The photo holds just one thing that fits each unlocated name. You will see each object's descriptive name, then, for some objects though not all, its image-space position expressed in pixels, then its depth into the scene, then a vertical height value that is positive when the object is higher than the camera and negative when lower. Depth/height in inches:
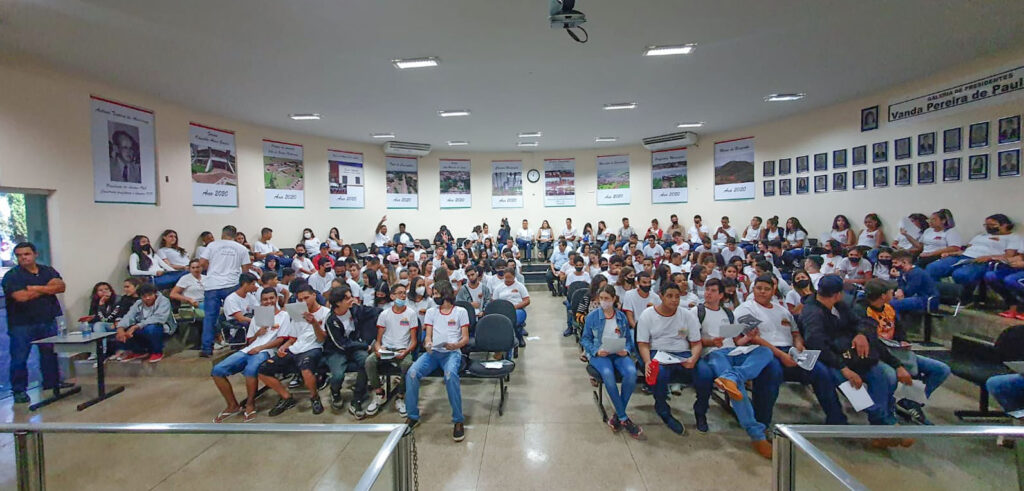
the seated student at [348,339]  164.4 -46.6
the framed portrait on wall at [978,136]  254.5 +53.2
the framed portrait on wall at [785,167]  403.3 +56.5
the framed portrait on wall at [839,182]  353.7 +35.6
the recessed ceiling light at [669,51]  222.4 +96.5
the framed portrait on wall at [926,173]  286.2 +34.1
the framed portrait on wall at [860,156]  334.3 +54.8
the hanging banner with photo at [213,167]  332.2 +56.9
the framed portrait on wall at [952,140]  268.8 +53.2
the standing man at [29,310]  173.8 -32.3
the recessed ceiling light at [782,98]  323.9 +101.0
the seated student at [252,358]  162.9 -51.5
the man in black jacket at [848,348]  129.3 -41.0
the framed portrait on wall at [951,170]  270.6 +33.7
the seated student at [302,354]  163.9 -50.0
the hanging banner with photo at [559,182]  563.2 +62.2
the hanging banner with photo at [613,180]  544.1 +62.6
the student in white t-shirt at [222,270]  227.3 -21.2
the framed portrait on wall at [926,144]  286.0 +54.4
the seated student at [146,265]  268.3 -19.8
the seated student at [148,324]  209.6 -46.0
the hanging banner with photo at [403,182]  521.7 +63.3
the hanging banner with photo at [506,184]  566.6 +61.8
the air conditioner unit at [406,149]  488.4 +99.2
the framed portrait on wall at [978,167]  255.1 +33.2
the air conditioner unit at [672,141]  466.9 +99.2
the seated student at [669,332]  145.2 -39.1
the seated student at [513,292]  239.9 -38.5
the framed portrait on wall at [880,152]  318.0 +54.7
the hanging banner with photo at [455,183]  555.2 +63.3
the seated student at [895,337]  135.8 -41.0
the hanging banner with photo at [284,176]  402.9 +57.7
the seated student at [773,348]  134.1 -43.8
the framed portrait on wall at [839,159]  352.3 +54.7
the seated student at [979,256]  210.1 -19.3
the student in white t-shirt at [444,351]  145.9 -48.4
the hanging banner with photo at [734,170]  446.3 +61.3
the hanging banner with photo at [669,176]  508.7 +62.6
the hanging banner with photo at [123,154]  258.4 +55.0
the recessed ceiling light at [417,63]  233.9 +96.8
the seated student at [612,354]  140.9 -46.0
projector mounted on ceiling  132.3 +69.0
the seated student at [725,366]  128.9 -48.5
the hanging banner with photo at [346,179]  466.9 +61.5
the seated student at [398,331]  169.0 -42.8
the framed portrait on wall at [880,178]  319.0 +34.6
